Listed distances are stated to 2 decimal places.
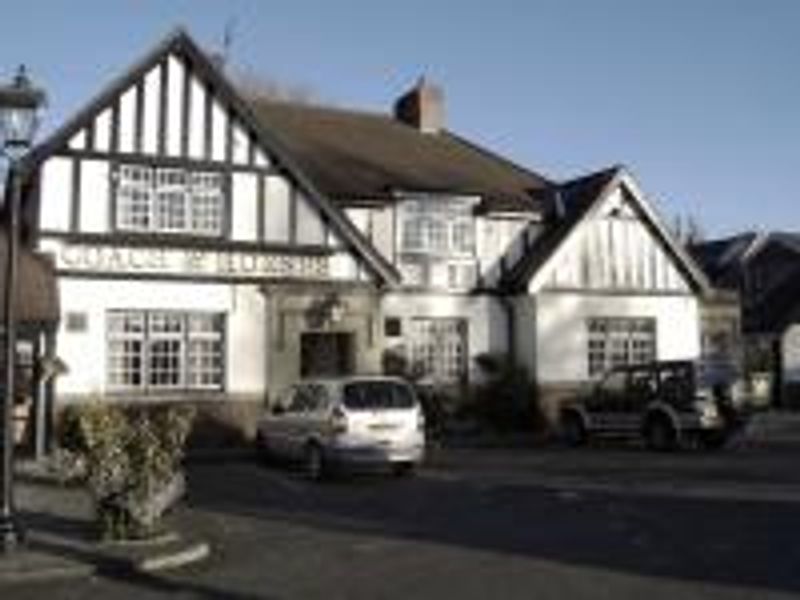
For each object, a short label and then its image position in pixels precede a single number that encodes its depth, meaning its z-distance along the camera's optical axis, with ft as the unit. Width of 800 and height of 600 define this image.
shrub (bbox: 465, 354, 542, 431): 100.68
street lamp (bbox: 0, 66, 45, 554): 43.06
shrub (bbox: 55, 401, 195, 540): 43.75
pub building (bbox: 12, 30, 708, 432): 83.51
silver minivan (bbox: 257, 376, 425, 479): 67.31
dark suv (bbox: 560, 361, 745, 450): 83.82
